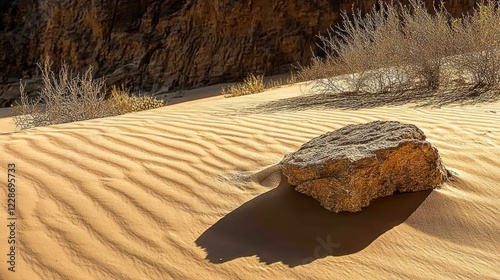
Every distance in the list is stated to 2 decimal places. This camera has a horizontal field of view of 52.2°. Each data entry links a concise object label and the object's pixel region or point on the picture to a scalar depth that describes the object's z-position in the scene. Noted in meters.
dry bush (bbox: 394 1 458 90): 6.11
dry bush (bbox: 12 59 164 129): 6.45
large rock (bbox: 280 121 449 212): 2.40
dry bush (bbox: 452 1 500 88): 5.79
